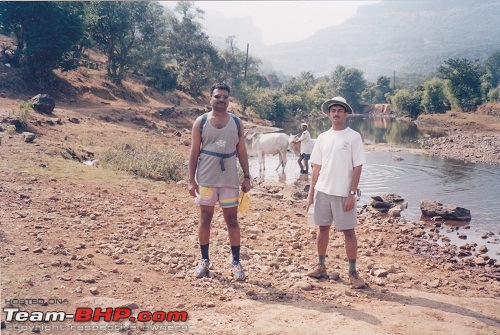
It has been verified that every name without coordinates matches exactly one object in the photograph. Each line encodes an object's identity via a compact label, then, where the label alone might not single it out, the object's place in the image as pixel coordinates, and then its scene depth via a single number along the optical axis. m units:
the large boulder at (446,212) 8.92
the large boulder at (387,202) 9.77
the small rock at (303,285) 4.41
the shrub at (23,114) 11.74
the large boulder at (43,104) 14.77
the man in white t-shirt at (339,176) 4.33
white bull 14.49
